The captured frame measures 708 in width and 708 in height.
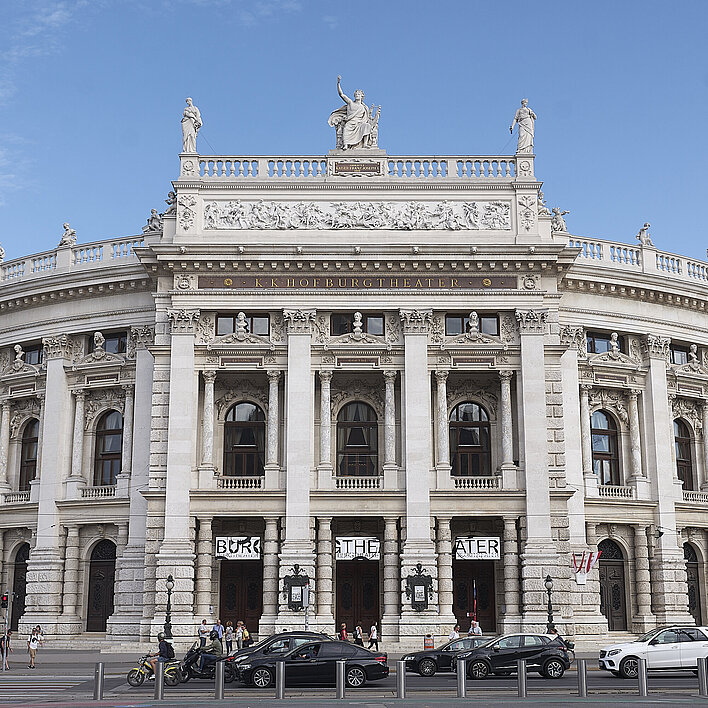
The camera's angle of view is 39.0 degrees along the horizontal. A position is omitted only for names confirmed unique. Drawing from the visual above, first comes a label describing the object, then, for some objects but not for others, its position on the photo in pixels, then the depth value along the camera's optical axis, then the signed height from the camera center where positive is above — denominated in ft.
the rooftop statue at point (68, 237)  187.93 +61.90
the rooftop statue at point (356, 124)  176.24 +77.83
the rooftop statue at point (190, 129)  174.50 +76.17
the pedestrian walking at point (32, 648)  130.52 -9.61
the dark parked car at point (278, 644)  103.24 -7.28
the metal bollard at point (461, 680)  86.51 -9.08
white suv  109.91 -8.53
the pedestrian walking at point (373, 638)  138.63 -8.95
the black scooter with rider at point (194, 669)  106.22 -9.98
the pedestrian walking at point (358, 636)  137.80 -8.87
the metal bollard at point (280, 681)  85.46 -9.05
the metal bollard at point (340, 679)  86.69 -9.06
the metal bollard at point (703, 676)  84.15 -8.49
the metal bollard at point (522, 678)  86.12 -8.85
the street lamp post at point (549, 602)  143.15 -4.15
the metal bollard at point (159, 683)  84.84 -9.19
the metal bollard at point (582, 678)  84.07 -8.73
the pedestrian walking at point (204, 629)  136.26 -8.01
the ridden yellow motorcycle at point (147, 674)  102.57 -10.19
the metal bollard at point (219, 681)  85.76 -9.12
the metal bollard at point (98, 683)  83.82 -9.15
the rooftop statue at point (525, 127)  174.29 +76.87
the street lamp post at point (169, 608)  146.19 -5.24
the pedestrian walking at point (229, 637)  136.77 -8.77
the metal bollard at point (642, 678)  82.48 -8.50
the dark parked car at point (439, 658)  113.60 -9.45
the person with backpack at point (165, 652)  107.34 -8.49
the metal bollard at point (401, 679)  85.05 -8.91
